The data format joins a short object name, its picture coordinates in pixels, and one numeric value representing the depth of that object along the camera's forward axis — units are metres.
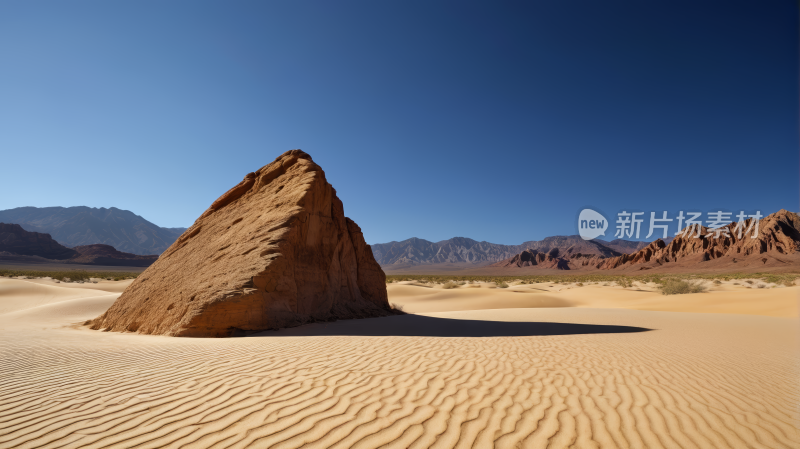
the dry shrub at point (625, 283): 42.11
